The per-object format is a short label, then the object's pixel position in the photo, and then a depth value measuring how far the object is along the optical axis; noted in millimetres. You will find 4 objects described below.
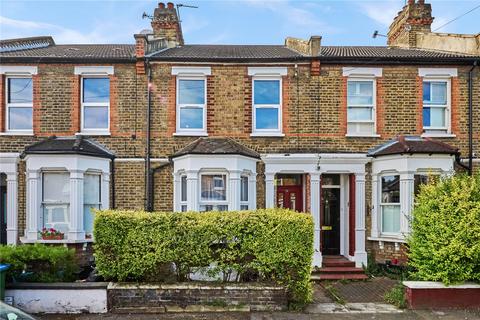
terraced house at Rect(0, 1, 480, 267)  11406
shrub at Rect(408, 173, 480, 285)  7641
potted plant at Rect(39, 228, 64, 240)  10531
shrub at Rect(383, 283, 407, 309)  7945
